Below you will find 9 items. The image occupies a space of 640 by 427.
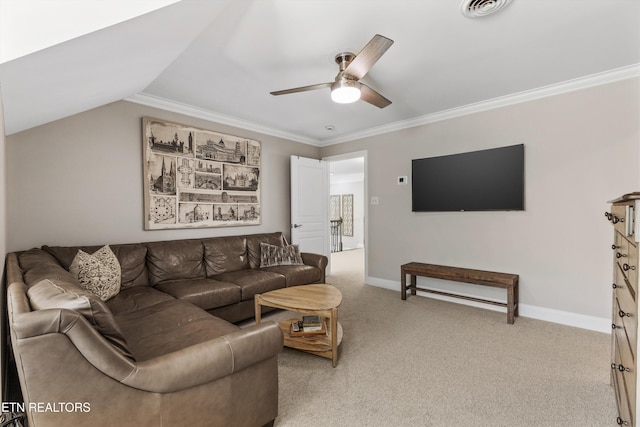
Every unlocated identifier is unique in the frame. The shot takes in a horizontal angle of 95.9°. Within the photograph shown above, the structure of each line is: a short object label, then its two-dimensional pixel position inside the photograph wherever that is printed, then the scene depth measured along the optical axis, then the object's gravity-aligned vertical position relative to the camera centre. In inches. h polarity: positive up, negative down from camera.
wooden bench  121.8 -32.1
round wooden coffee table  87.4 -30.4
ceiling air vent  70.4 +50.5
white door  185.0 +4.0
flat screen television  130.6 +13.7
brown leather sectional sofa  39.6 -26.6
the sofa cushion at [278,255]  149.5 -23.9
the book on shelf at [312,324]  95.2 -38.3
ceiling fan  75.8 +41.3
